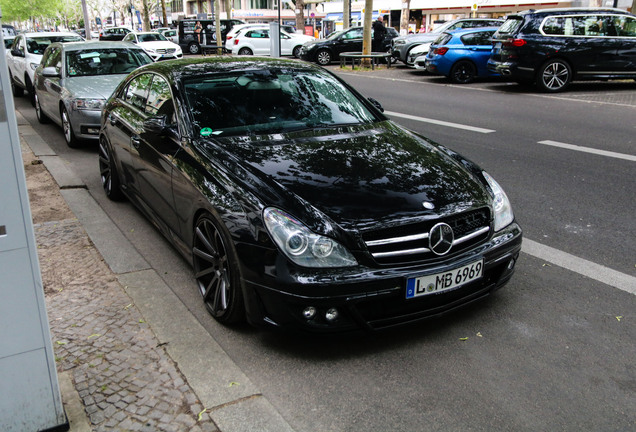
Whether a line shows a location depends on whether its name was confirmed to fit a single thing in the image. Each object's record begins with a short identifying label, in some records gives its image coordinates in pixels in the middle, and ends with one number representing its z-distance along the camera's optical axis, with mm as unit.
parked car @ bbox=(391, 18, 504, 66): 21672
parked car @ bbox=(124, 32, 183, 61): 26109
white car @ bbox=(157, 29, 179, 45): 43250
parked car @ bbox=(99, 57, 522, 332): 3170
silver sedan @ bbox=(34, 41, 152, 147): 8719
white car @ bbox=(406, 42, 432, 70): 20031
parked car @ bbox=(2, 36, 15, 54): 23594
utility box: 2225
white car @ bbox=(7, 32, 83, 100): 13774
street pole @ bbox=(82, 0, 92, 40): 29739
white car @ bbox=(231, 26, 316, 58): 30500
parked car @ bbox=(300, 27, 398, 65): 26984
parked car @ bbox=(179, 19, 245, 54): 37500
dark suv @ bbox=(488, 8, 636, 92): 14484
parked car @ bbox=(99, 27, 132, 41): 31194
